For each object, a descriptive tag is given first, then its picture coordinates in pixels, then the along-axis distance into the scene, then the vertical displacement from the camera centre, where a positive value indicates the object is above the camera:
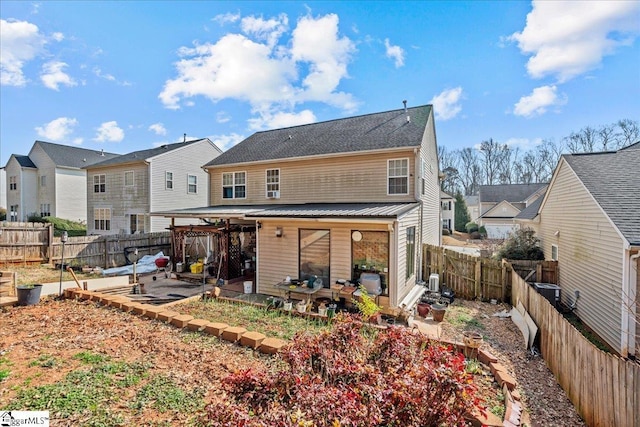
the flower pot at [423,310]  8.41 -2.82
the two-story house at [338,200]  8.84 +0.63
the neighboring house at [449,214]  36.44 -0.11
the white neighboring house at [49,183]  25.62 +3.14
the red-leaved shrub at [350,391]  2.00 -1.45
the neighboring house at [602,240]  6.58 -0.79
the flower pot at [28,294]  6.93 -1.88
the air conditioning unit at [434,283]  10.75 -2.61
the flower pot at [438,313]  7.97 -2.76
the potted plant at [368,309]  5.75 -1.93
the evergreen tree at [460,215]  37.50 -0.33
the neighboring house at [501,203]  34.22 +1.22
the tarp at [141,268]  13.09 -2.49
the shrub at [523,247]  13.38 -1.66
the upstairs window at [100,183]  20.78 +2.38
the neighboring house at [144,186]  18.77 +2.07
